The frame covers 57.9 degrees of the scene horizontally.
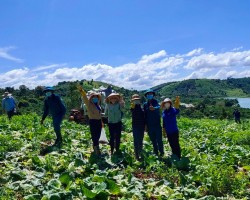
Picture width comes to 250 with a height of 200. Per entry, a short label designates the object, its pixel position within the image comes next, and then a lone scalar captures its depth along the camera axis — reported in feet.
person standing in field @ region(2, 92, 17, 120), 33.86
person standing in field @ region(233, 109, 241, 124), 66.19
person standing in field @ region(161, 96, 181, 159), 19.19
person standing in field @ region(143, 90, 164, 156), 19.55
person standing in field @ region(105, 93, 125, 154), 19.58
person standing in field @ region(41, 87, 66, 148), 21.92
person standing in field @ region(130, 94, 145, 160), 19.86
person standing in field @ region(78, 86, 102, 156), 19.65
